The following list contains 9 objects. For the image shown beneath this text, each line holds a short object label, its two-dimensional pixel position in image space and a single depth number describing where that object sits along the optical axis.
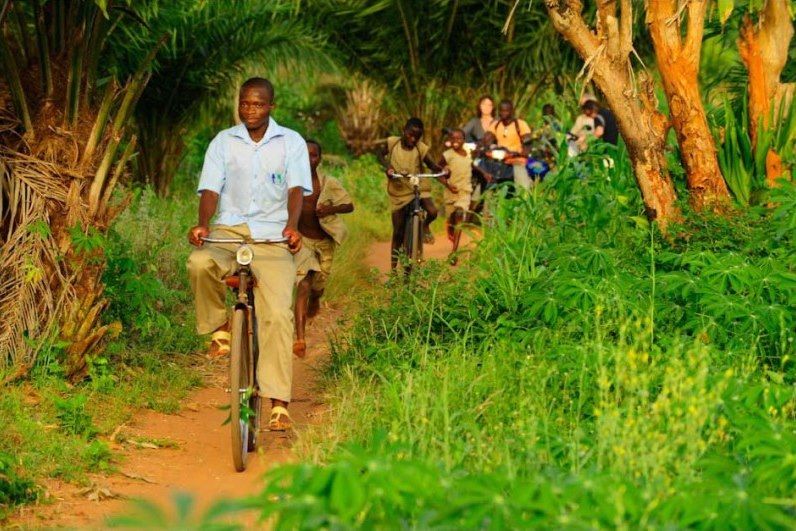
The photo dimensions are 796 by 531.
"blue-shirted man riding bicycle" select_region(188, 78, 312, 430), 12.46
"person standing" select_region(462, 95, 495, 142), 30.92
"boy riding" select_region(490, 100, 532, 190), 30.08
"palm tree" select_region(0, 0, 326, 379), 14.10
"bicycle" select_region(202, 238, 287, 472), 11.86
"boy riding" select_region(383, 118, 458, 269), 22.56
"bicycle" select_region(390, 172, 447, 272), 21.98
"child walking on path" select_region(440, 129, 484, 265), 27.43
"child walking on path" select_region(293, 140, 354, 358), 17.17
